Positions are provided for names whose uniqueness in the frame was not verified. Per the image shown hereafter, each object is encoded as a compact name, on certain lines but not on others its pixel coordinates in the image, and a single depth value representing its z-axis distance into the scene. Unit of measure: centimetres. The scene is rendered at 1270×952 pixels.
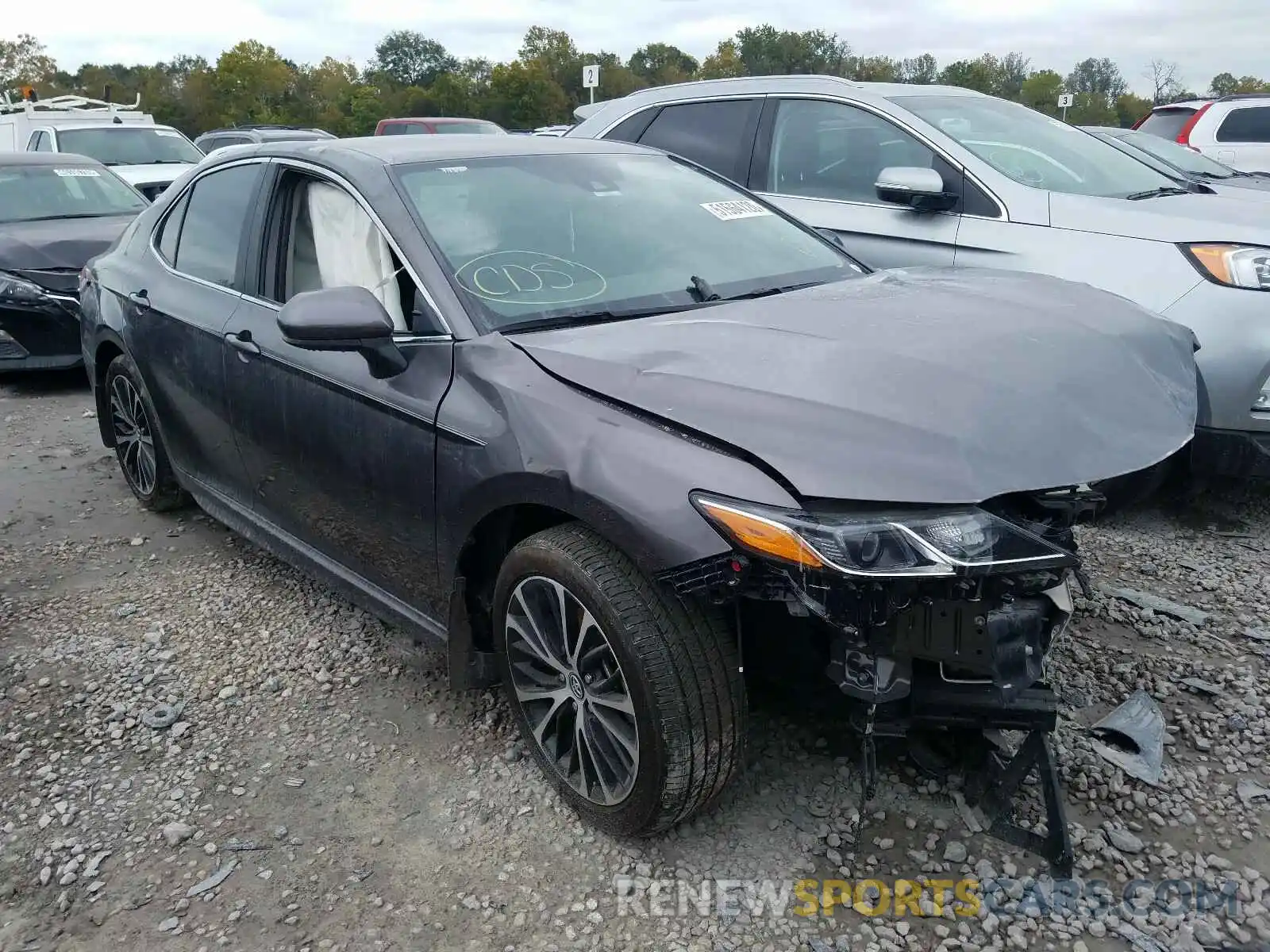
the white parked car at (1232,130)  1126
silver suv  390
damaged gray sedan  205
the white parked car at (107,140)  1238
